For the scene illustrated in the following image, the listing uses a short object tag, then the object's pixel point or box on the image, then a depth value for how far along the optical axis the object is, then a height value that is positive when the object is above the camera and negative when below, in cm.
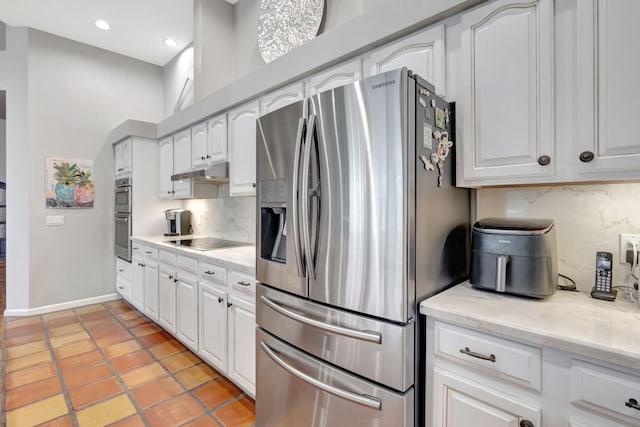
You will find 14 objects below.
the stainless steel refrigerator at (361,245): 114 -13
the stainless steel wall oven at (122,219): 378 -8
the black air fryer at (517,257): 118 -18
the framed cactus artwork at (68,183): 373 +37
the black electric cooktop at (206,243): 277 -30
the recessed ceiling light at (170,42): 392 +217
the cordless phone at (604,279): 122 -26
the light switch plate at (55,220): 374 -9
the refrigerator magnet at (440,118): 129 +39
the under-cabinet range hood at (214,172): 279 +37
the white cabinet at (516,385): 83 -52
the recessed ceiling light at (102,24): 350 +215
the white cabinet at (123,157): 381 +70
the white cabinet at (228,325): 191 -76
